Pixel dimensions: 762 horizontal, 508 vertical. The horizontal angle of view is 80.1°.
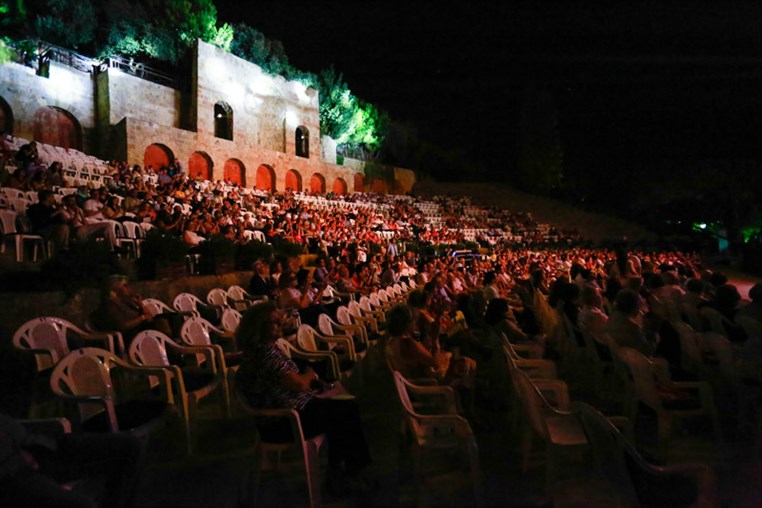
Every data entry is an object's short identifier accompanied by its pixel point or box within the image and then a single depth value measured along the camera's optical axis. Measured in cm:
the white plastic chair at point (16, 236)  570
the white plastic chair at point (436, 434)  241
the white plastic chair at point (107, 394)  248
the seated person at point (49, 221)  595
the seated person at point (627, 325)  385
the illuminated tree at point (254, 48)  3338
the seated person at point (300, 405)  258
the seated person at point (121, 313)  391
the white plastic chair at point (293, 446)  239
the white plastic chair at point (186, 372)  306
